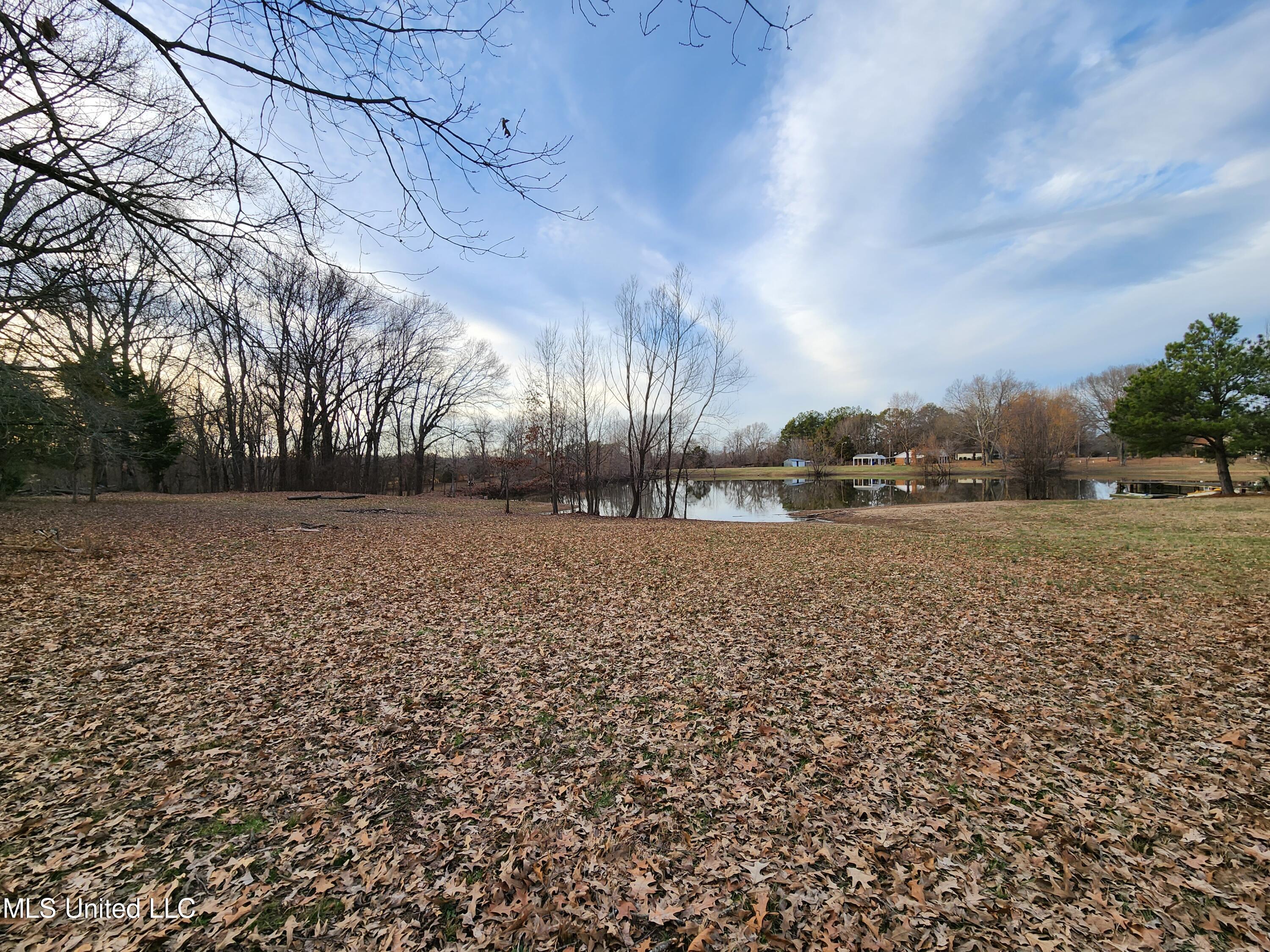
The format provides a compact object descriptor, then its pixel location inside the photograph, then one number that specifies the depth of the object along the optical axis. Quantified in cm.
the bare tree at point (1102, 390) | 6116
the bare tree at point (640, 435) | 1922
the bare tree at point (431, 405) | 3084
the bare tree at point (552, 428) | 2027
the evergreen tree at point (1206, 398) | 1786
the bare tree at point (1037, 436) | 3181
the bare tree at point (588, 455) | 2130
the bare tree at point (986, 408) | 5831
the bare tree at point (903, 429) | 7625
